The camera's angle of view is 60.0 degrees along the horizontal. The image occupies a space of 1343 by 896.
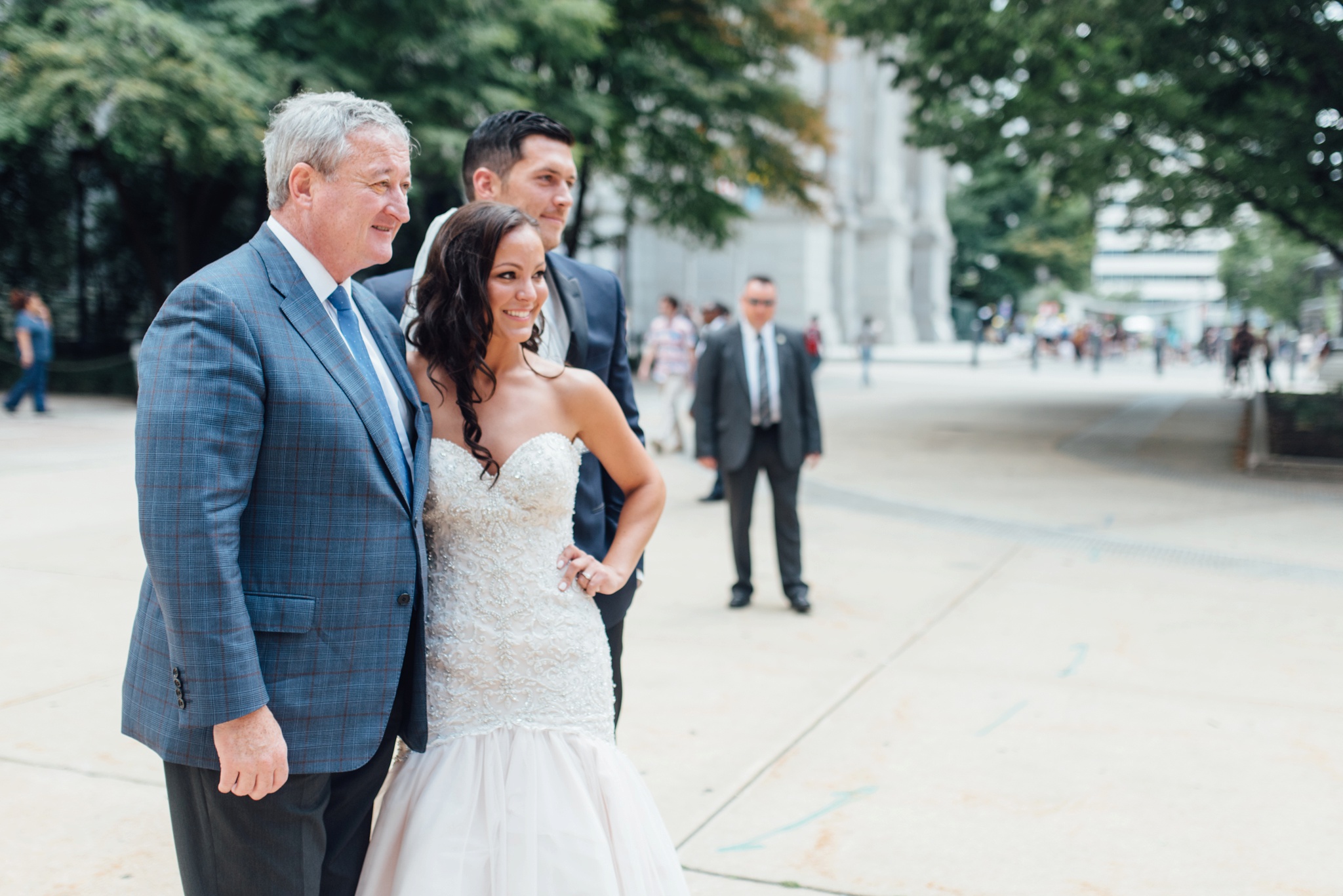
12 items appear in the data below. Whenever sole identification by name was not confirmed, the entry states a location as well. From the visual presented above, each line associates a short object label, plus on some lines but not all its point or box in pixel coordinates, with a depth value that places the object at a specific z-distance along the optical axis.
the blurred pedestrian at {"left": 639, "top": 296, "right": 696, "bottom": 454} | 14.29
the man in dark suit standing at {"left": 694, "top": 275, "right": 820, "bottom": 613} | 7.11
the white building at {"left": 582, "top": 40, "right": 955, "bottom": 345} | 35.56
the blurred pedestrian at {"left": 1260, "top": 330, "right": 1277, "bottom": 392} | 31.47
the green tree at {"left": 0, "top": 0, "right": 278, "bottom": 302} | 15.09
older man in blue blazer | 2.00
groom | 3.00
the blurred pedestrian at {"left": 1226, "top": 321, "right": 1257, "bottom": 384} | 29.08
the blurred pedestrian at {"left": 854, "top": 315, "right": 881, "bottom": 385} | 28.29
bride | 2.42
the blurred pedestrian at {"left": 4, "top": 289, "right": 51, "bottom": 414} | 16.14
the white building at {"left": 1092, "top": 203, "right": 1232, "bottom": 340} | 133.12
